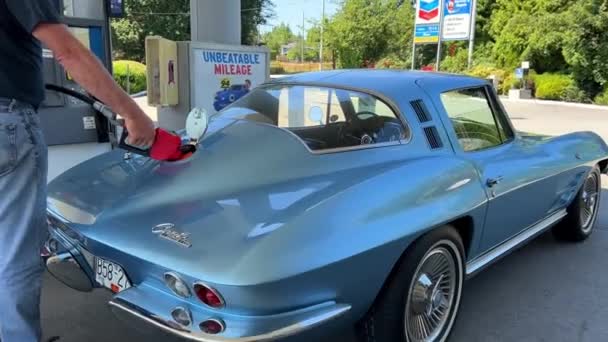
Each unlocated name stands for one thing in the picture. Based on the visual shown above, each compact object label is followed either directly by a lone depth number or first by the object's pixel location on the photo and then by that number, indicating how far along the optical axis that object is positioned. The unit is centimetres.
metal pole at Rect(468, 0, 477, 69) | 2079
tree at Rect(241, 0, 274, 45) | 3067
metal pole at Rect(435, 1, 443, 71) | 1978
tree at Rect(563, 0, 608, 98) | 2145
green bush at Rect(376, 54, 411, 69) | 3266
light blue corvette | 194
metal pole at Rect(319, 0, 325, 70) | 3813
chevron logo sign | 2053
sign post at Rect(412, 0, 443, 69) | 2055
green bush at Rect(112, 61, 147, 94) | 1925
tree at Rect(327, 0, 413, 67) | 3491
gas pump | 425
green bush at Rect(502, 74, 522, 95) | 2421
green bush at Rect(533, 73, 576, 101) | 2294
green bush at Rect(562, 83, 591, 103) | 2248
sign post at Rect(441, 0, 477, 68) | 2083
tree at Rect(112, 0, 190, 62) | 3081
